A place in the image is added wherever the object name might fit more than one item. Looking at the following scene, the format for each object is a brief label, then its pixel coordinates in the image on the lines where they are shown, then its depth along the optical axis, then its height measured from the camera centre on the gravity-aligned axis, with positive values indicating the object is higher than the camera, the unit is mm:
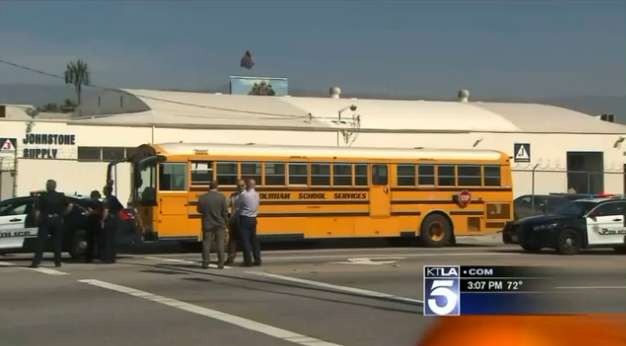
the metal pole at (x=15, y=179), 31375 +806
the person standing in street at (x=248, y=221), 18203 -390
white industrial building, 34281 +3039
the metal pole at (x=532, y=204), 30784 -128
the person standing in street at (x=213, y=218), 17984 -326
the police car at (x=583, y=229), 22344 -710
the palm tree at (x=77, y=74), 110938 +15625
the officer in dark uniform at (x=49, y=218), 18141 -313
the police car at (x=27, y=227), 20266 -546
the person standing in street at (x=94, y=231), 19828 -633
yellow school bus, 22641 +328
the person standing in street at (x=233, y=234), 18586 -668
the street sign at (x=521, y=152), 34841 +1908
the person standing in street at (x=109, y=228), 19438 -554
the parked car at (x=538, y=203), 29406 -93
